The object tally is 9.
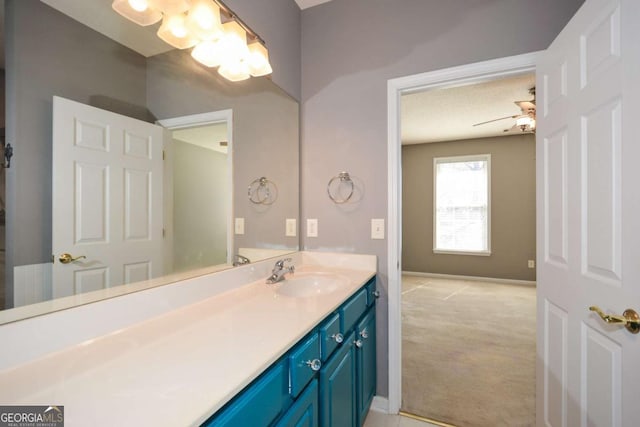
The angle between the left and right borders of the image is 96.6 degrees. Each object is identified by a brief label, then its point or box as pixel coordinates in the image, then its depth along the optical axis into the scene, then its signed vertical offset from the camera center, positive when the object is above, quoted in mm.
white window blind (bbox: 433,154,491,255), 5100 +170
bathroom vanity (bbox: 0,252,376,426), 575 -372
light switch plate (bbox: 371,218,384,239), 1851 -92
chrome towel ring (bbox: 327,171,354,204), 1940 +182
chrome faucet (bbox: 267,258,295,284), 1580 -335
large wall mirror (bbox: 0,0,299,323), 755 +188
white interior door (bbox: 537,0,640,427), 911 -6
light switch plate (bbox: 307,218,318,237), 2039 -94
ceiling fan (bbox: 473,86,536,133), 2856 +1080
